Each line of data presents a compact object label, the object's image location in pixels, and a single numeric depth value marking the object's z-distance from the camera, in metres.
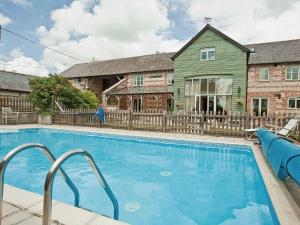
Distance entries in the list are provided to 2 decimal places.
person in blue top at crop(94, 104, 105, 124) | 15.70
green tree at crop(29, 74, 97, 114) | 18.61
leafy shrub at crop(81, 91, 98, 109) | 21.32
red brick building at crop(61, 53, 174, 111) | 26.38
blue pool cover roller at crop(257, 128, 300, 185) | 3.44
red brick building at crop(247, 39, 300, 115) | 20.80
